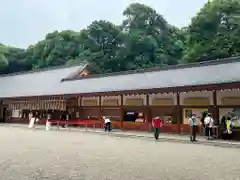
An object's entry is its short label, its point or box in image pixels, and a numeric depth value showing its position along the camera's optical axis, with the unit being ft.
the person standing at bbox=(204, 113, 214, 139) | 49.29
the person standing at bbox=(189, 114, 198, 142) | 46.40
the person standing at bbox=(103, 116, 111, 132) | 63.82
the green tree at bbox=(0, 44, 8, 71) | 158.78
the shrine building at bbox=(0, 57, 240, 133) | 53.63
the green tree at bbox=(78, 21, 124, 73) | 131.50
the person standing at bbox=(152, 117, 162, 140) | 49.59
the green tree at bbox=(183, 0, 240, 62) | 101.70
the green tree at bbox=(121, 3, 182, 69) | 131.44
